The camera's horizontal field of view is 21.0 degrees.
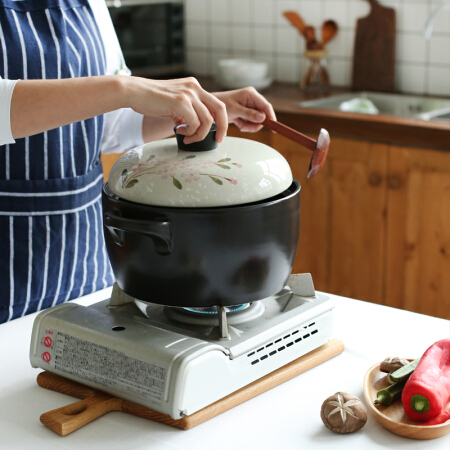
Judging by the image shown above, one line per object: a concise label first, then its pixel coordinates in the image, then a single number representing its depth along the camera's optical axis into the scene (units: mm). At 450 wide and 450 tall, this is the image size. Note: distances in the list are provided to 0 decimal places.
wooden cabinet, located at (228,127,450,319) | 2943
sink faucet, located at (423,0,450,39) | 3073
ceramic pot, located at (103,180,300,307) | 1367
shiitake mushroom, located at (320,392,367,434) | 1359
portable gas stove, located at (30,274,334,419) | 1372
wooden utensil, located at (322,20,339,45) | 3729
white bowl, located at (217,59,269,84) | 3741
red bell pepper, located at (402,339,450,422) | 1352
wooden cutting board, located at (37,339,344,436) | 1383
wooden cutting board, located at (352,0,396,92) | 3548
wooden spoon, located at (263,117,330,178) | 1499
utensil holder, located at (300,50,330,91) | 3795
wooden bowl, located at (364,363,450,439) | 1345
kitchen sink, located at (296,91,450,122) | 3437
